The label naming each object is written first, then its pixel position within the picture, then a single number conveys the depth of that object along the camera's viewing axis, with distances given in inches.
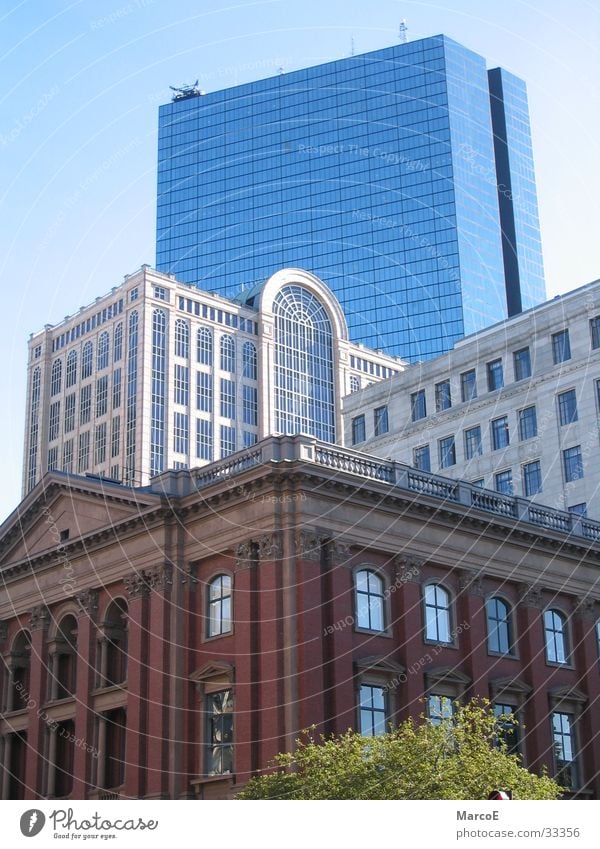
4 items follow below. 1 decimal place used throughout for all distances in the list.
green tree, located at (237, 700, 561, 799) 1585.9
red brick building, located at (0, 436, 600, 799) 1930.4
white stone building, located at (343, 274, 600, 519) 2876.5
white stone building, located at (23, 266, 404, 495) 4724.4
